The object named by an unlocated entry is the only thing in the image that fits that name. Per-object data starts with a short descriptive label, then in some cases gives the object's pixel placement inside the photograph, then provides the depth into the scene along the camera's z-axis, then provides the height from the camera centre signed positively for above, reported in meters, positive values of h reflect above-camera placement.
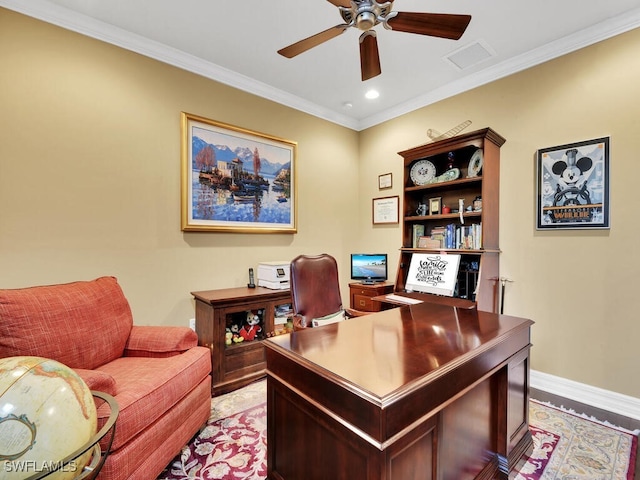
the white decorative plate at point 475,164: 2.76 +0.67
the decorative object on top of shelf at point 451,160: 3.03 +0.76
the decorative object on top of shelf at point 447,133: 3.06 +1.09
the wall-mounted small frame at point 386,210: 3.70 +0.32
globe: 0.78 -0.51
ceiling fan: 1.56 +1.16
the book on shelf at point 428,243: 3.03 -0.08
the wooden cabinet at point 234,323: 2.45 -0.77
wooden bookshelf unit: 2.66 +0.24
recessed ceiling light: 3.33 +1.59
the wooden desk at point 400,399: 0.95 -0.60
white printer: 2.88 -0.37
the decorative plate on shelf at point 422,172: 3.15 +0.68
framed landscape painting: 2.75 +0.58
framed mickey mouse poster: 2.30 +0.39
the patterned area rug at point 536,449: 1.62 -1.28
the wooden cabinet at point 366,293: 3.20 -0.62
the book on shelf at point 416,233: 3.24 +0.03
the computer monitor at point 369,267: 3.46 -0.36
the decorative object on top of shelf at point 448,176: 2.92 +0.58
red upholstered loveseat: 1.37 -0.71
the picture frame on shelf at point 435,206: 3.15 +0.31
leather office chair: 2.22 -0.41
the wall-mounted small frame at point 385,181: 3.78 +0.70
